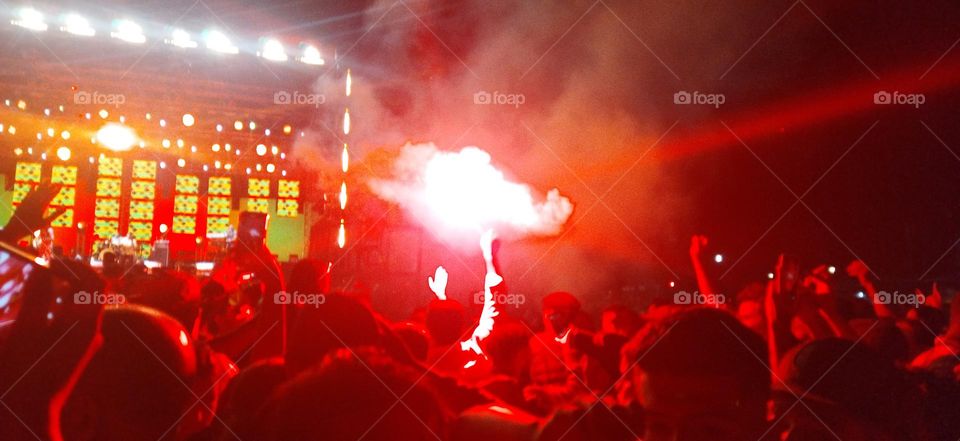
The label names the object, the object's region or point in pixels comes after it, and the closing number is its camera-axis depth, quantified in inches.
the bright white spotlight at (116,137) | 667.4
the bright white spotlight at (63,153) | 657.6
